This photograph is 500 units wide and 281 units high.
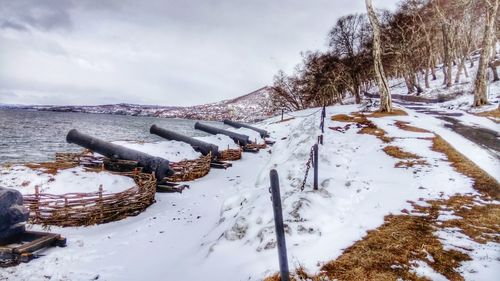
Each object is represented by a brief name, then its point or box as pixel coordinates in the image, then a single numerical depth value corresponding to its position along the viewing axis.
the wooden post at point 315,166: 7.61
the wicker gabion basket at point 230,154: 22.10
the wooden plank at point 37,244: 7.27
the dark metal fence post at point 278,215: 3.71
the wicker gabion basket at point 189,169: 16.47
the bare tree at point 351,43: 41.41
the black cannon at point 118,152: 13.97
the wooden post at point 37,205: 9.66
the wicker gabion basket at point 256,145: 25.55
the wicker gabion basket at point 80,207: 9.77
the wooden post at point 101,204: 10.32
